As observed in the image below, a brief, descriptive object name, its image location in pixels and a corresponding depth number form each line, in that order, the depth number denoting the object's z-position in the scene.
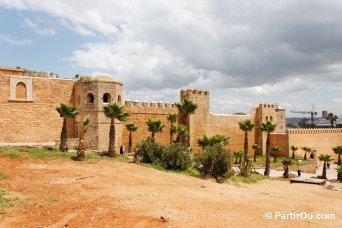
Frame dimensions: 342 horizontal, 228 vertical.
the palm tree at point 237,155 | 31.97
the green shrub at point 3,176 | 13.92
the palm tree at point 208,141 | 24.76
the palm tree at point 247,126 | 28.71
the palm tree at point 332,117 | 65.12
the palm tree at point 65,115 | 20.06
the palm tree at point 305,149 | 38.32
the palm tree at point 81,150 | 18.38
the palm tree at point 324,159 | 27.72
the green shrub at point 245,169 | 21.53
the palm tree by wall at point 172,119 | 27.76
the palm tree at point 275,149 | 36.57
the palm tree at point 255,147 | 36.28
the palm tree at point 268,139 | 25.73
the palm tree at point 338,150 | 32.41
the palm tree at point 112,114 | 21.45
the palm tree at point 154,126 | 26.56
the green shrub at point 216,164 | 19.41
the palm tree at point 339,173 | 26.55
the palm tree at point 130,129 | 27.18
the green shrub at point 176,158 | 20.52
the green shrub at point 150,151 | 21.67
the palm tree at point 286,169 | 26.42
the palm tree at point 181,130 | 27.91
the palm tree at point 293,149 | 37.12
